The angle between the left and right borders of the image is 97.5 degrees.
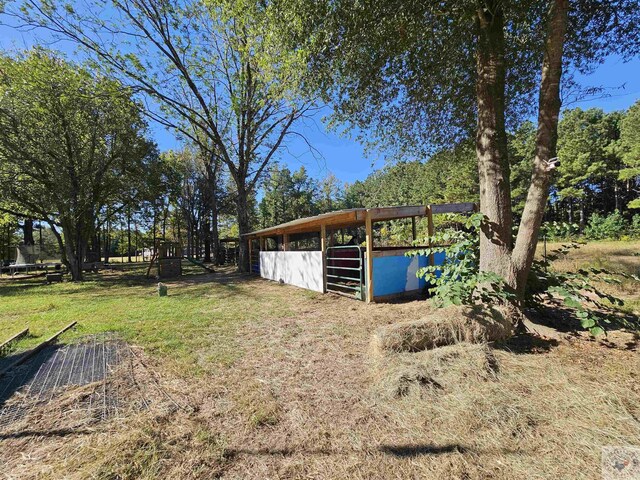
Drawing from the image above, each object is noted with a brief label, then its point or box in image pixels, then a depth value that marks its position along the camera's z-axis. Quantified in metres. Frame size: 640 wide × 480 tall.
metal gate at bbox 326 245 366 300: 7.05
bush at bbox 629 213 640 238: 19.00
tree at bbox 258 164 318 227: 39.97
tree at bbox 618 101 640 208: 19.73
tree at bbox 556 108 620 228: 25.88
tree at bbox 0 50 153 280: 10.56
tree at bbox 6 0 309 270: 9.98
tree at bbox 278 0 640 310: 3.43
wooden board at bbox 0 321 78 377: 3.29
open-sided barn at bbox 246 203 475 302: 6.72
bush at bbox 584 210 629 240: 20.19
